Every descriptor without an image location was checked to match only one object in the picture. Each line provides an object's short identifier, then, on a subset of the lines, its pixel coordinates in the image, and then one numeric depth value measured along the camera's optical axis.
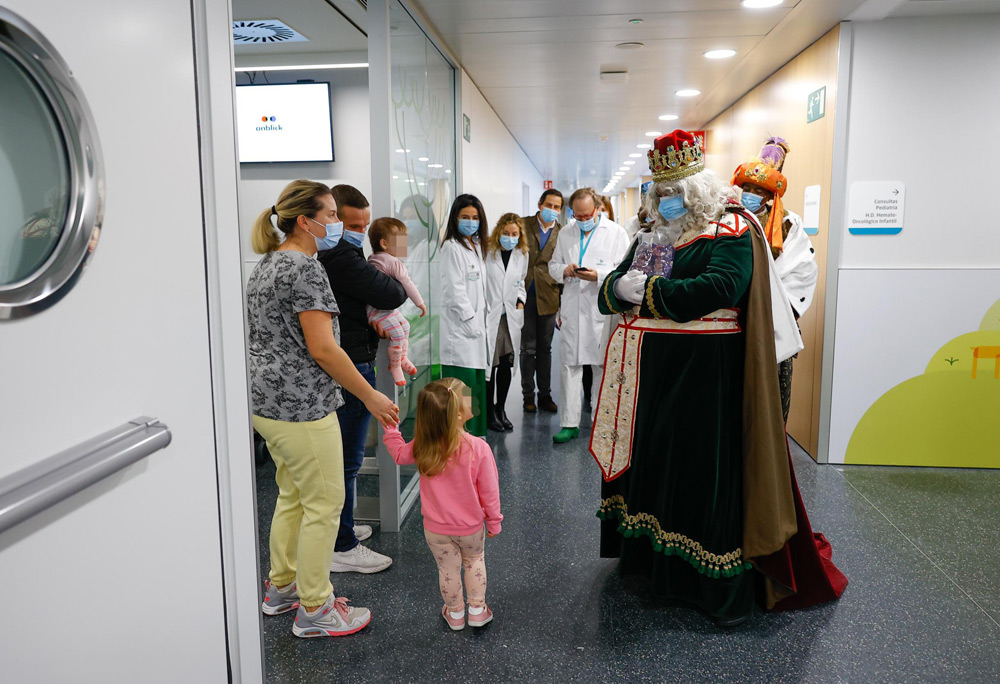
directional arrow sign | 3.99
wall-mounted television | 4.91
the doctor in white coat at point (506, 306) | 4.81
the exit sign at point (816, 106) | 4.20
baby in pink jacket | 2.90
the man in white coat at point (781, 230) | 3.44
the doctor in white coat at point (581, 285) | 4.57
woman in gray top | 2.08
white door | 0.95
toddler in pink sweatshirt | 2.21
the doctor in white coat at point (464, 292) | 4.03
